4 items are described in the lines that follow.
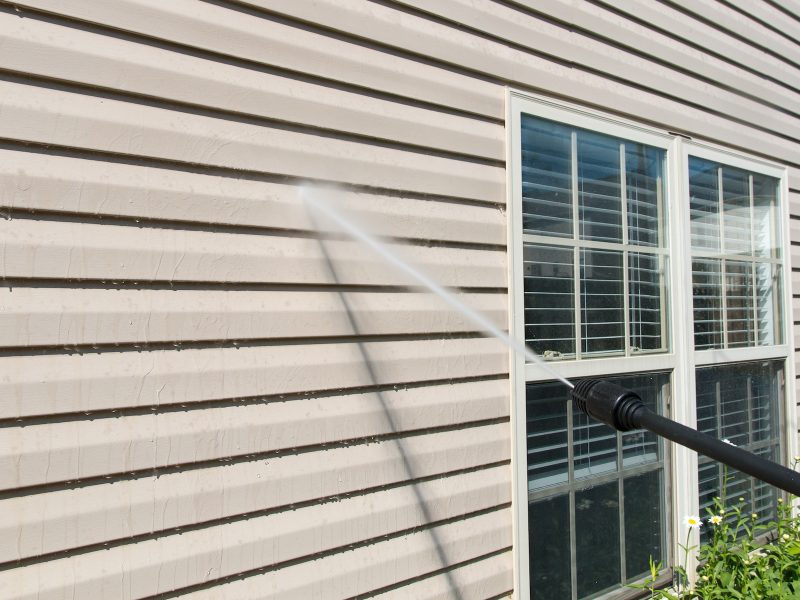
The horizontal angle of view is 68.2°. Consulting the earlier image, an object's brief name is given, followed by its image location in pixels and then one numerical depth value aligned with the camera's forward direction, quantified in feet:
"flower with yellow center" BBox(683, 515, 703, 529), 9.06
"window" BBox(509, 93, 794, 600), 7.98
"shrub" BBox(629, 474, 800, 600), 8.93
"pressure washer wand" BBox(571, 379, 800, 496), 3.62
